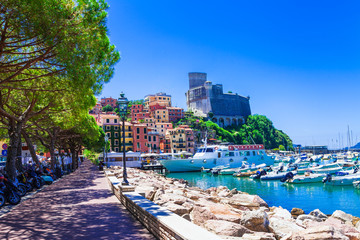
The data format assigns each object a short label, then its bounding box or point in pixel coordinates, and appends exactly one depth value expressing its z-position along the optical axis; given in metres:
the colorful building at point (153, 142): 82.56
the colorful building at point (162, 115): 110.75
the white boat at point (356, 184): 26.47
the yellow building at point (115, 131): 73.75
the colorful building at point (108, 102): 127.75
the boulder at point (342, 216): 11.81
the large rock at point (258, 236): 5.63
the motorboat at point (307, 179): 31.12
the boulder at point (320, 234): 5.66
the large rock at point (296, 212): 14.87
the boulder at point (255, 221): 6.86
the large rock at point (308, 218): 11.55
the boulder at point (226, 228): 5.70
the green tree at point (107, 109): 119.25
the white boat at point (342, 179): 27.94
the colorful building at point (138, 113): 105.25
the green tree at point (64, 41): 8.69
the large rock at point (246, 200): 11.73
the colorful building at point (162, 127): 98.31
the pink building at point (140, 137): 76.88
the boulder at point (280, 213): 11.43
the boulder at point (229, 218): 7.26
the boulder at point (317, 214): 12.87
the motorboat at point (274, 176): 35.41
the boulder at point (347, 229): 7.47
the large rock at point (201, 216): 6.82
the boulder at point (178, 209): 7.47
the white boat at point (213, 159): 51.28
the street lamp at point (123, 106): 12.14
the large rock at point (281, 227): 7.31
